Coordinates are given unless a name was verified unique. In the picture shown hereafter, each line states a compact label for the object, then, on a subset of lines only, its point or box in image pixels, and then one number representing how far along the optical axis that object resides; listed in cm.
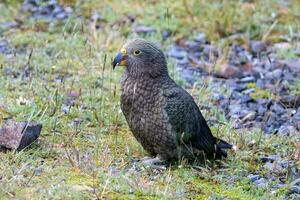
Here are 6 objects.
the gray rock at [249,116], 1395
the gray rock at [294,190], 1065
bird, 1113
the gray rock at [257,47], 1791
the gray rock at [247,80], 1636
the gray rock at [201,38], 1825
